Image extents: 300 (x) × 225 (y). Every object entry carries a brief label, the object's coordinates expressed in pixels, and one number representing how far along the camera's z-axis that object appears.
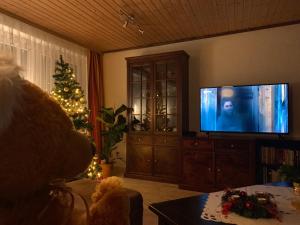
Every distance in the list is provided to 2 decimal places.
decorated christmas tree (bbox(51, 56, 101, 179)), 3.13
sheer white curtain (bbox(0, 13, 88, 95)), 3.02
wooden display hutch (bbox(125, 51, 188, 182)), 3.68
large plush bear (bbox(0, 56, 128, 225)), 0.56
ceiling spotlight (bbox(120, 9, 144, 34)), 2.97
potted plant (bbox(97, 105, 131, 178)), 4.00
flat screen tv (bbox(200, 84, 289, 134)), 3.08
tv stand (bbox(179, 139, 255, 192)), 3.08
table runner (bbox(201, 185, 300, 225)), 1.21
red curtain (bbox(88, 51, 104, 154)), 4.45
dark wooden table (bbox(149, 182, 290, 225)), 1.24
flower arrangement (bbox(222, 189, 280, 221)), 1.26
